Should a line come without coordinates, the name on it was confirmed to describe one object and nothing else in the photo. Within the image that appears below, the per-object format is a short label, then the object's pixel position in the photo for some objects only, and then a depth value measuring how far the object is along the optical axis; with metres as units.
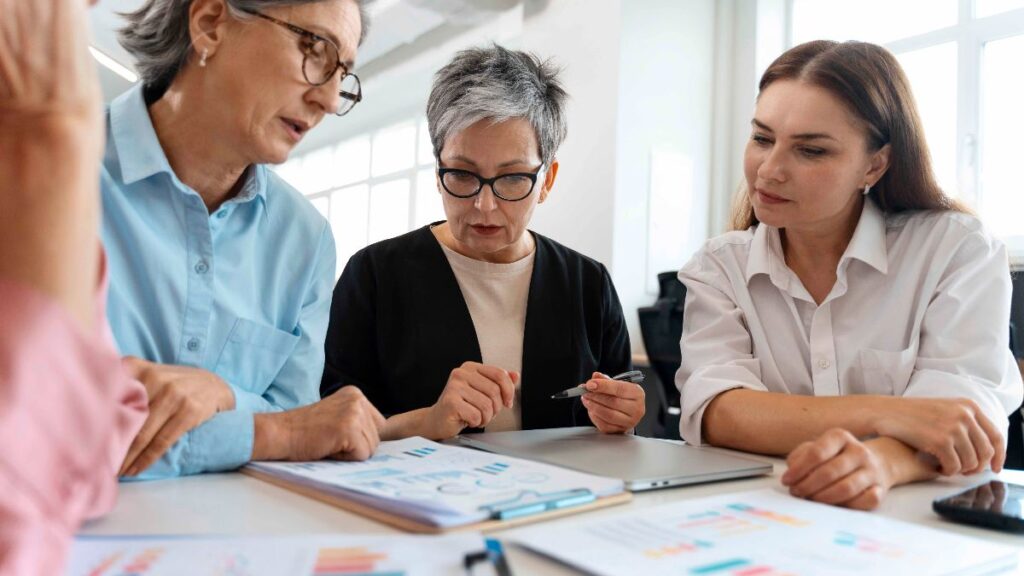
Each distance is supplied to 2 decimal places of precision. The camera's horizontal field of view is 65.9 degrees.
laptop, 0.97
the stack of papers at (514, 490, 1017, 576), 0.62
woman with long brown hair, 1.32
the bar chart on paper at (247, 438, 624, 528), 0.74
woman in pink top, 0.36
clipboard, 0.72
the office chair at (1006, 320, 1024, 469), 1.85
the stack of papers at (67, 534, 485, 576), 0.58
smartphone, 0.80
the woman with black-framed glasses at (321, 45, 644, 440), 1.68
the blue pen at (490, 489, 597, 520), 0.74
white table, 0.71
